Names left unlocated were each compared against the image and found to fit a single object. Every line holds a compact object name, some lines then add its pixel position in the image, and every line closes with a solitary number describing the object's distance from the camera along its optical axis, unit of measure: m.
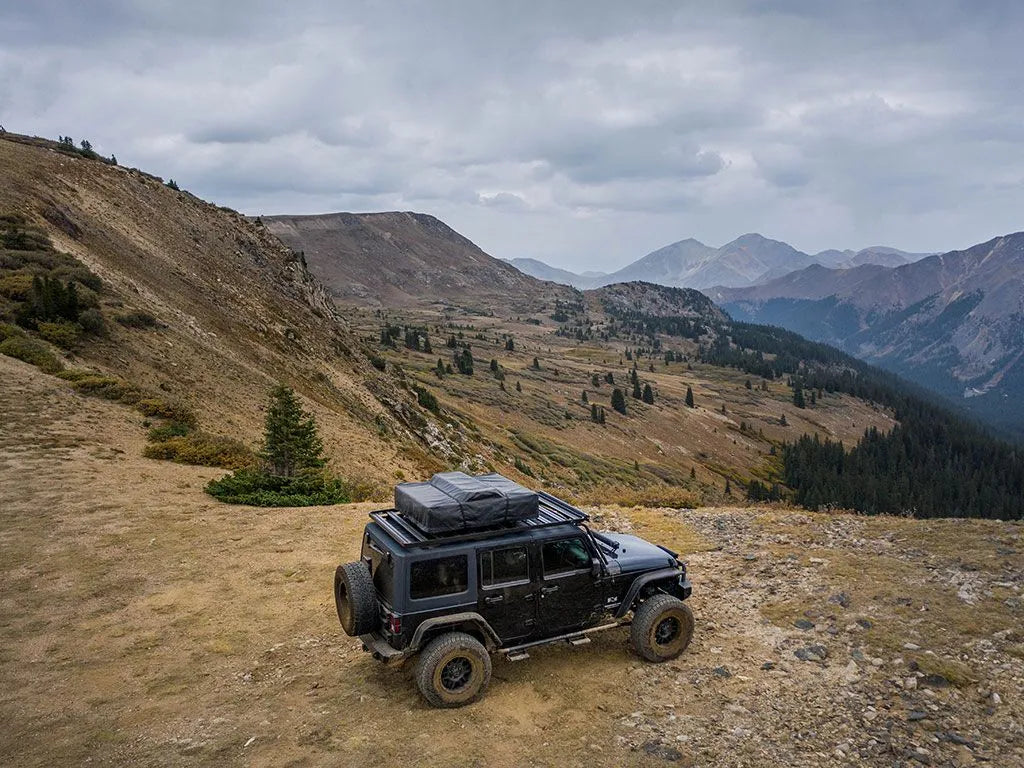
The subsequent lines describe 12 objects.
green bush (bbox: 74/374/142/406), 23.14
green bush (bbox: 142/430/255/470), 20.75
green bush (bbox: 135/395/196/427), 23.72
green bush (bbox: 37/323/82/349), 25.92
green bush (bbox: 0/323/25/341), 24.39
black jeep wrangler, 9.03
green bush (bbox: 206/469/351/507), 18.39
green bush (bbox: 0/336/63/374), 23.56
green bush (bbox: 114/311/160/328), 30.22
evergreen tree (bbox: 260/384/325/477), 20.12
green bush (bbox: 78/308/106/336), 27.48
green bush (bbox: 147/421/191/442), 21.84
